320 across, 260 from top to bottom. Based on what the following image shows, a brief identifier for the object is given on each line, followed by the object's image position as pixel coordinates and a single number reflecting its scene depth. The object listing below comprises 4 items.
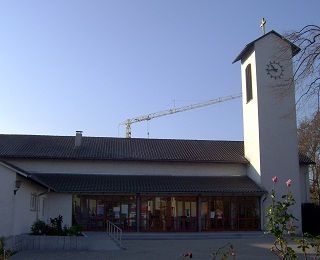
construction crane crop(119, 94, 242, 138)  74.13
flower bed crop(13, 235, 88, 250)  14.89
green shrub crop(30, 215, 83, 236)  15.72
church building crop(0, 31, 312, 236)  24.27
